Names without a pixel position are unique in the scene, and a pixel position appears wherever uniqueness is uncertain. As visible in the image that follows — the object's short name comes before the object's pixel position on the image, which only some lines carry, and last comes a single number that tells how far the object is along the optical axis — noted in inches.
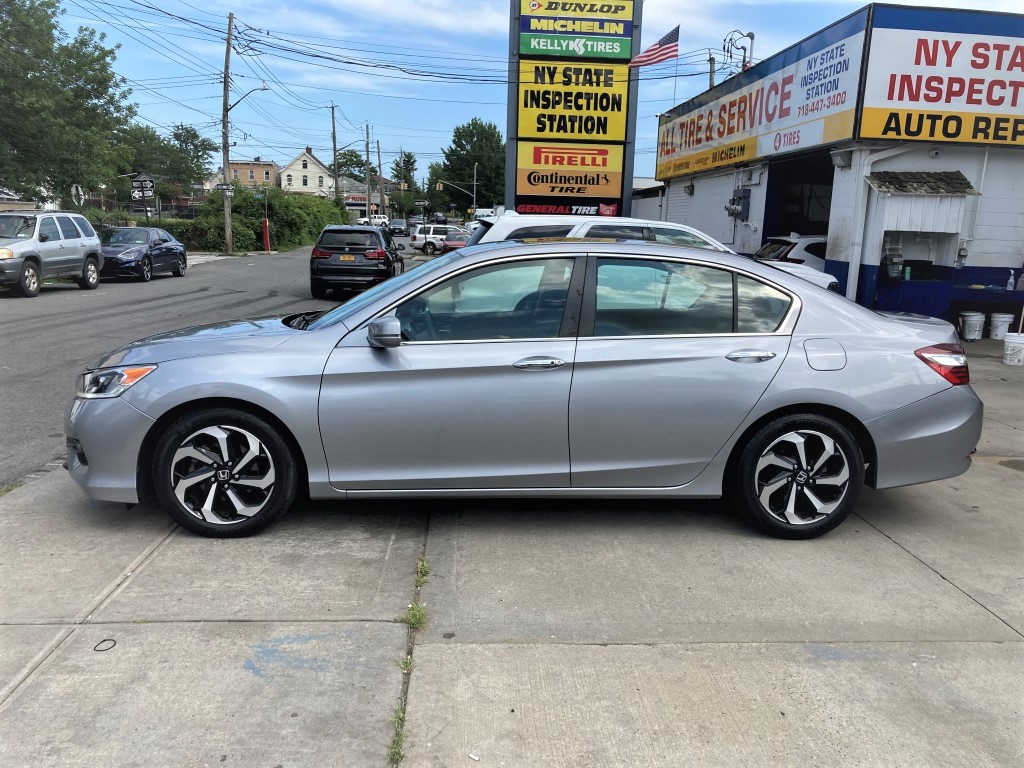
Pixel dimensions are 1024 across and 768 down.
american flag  592.8
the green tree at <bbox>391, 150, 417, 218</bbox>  4945.9
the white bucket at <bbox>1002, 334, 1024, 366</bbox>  398.0
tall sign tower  577.0
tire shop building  443.8
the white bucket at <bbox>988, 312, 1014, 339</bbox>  478.3
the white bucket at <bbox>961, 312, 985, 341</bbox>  477.7
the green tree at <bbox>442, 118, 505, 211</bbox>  3772.1
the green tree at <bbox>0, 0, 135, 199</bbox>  878.4
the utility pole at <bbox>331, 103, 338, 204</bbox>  2753.4
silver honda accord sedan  158.4
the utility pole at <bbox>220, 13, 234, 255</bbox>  1362.0
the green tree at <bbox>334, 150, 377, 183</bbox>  5132.9
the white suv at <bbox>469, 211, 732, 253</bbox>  348.5
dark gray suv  661.9
